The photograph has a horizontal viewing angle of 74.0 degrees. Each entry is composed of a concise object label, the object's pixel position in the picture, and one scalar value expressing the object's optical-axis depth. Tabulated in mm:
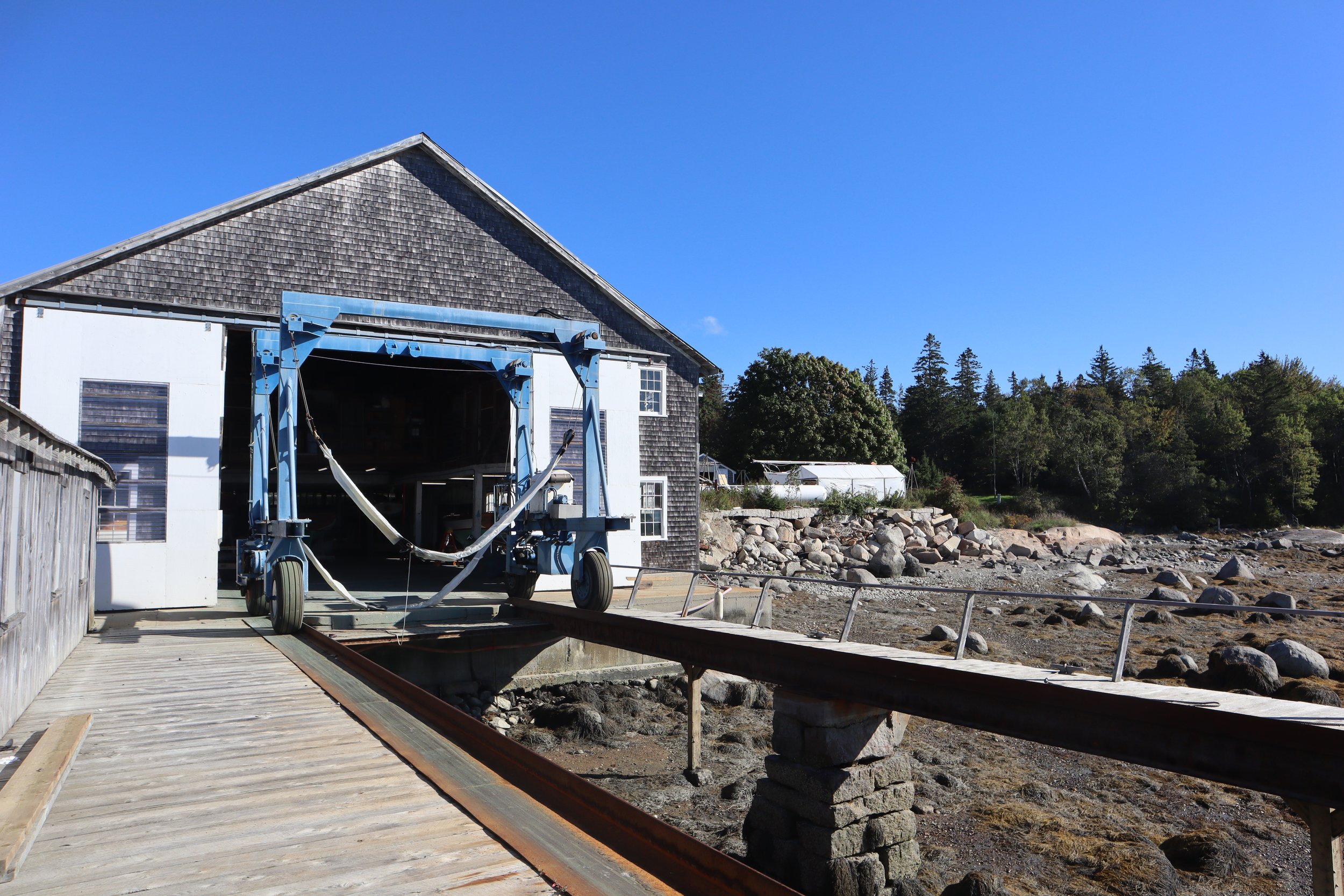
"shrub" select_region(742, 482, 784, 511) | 37125
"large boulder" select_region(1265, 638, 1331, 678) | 14602
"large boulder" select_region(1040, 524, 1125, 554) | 42562
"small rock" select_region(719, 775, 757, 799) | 10188
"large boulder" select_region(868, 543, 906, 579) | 30188
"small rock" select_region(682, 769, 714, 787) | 10695
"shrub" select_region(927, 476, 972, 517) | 45188
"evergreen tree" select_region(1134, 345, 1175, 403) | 76562
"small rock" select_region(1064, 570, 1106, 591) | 27859
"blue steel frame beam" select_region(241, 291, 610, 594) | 11312
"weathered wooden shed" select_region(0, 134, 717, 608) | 13391
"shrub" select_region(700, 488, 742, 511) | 35062
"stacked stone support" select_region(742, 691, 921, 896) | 7520
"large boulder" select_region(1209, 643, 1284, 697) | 13039
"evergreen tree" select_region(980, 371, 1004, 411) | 88750
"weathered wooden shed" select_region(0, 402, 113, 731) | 5305
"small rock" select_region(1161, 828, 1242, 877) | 8047
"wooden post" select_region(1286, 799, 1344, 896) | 5055
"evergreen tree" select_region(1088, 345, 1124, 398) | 101875
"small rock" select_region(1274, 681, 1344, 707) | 11992
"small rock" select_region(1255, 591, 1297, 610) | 21766
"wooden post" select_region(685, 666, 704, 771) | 10391
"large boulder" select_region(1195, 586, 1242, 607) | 23375
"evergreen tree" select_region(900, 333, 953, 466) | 75188
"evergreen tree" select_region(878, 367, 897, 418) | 105625
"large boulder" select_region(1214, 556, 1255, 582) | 30594
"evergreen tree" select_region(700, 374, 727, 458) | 66625
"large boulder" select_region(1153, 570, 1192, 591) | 28500
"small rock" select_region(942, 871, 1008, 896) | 6980
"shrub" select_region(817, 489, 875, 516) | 39500
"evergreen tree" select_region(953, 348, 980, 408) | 90375
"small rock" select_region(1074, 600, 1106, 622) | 21266
